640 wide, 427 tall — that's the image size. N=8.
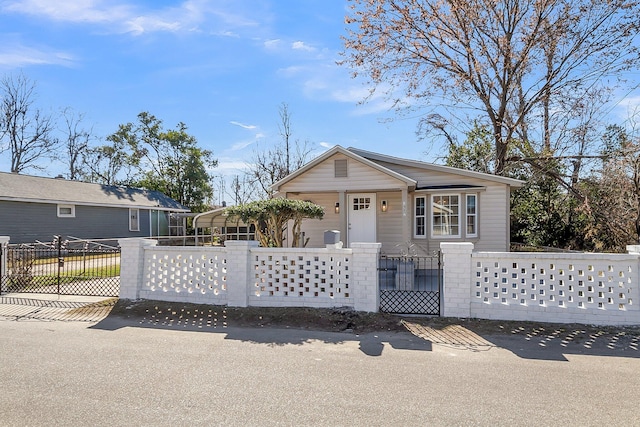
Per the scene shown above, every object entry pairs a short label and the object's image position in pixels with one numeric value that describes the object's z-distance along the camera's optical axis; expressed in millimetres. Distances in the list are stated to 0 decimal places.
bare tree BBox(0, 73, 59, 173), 28766
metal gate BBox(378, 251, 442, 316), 6582
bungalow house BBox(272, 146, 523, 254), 12016
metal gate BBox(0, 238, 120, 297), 8406
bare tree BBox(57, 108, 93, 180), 33625
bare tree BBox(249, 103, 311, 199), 27000
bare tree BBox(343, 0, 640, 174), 15578
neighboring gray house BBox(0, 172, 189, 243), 17578
